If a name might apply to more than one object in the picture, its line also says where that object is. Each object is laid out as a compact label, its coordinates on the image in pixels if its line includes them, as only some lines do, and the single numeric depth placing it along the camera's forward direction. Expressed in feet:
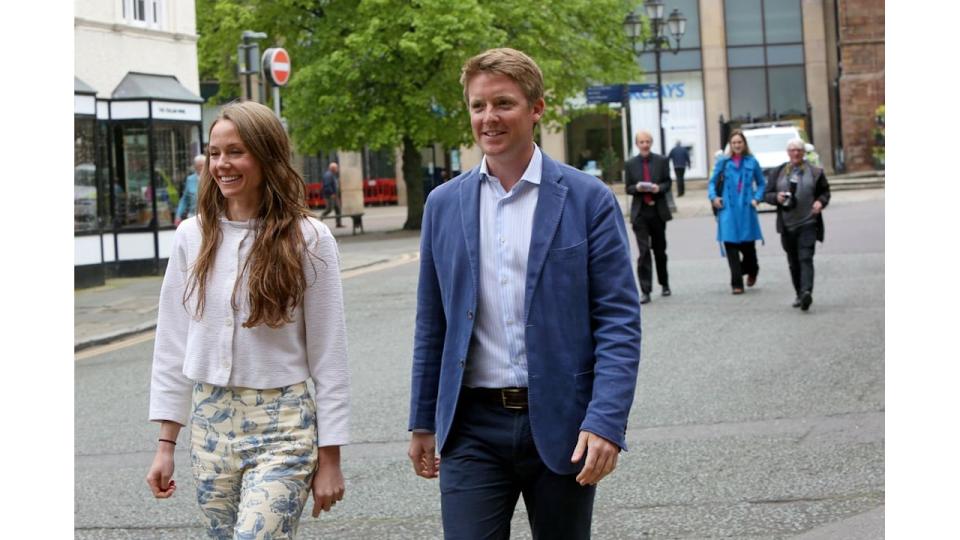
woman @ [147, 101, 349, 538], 12.46
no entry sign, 69.45
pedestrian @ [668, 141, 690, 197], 148.25
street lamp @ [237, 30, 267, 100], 68.49
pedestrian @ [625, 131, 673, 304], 53.01
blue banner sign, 102.78
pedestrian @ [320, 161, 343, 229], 133.18
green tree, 100.89
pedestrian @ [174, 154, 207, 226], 75.77
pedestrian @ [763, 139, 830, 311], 48.34
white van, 116.88
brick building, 163.63
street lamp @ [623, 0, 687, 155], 116.06
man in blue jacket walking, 12.03
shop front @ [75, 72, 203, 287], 77.97
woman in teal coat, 53.06
